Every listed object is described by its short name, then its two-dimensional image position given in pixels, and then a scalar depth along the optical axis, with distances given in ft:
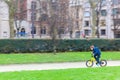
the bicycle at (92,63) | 72.69
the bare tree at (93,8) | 152.25
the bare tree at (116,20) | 251.23
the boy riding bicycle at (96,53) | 71.26
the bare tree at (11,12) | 136.05
